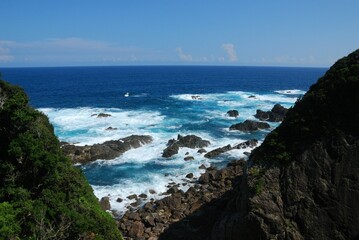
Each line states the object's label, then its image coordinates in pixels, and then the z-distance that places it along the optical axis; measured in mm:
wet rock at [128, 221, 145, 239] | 25375
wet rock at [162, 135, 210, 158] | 44888
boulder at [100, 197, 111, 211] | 29641
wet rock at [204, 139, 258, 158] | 42169
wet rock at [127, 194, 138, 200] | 31456
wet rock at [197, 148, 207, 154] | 43381
